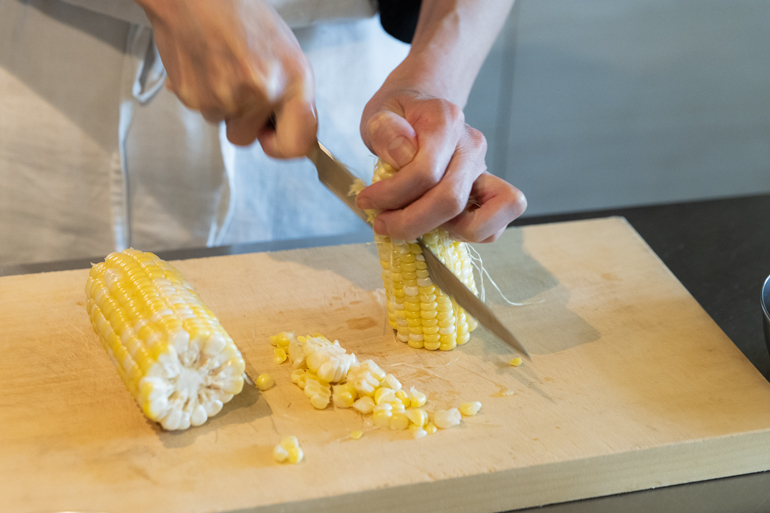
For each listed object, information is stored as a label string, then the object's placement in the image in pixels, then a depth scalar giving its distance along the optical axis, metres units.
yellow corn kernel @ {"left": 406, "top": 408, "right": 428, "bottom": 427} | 0.73
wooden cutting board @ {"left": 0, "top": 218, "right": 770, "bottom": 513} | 0.71
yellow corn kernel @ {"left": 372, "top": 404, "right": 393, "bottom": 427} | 0.74
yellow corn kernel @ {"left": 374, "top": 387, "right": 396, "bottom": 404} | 0.75
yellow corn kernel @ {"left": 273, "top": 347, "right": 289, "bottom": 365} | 0.78
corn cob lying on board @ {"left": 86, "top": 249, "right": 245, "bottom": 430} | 0.72
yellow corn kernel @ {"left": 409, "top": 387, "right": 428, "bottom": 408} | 0.75
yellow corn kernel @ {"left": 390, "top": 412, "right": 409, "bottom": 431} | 0.73
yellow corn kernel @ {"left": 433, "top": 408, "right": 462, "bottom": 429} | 0.74
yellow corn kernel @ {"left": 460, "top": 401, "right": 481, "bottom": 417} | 0.74
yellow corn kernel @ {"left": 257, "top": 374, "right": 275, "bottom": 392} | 0.76
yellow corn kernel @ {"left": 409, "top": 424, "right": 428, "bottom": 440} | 0.73
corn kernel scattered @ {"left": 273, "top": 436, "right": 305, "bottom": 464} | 0.71
